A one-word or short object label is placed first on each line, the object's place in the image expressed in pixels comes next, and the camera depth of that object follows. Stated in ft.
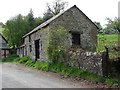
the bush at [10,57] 76.77
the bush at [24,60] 58.35
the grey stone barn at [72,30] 46.49
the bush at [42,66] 40.14
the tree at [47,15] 96.90
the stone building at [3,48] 90.65
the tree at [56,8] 106.06
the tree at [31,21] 89.34
